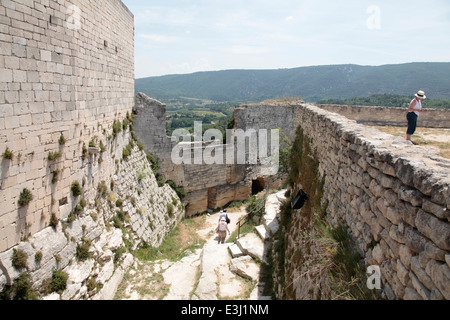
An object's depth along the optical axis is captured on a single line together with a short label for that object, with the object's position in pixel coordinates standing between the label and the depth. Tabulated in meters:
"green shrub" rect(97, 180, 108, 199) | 8.71
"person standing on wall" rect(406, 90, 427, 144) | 6.67
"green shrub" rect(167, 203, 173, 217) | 13.44
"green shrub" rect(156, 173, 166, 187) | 13.85
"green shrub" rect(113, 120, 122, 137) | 10.09
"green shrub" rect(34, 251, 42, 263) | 5.86
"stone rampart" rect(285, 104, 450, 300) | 2.13
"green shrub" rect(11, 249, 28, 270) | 5.42
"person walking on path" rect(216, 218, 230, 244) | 11.43
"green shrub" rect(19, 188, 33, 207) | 5.64
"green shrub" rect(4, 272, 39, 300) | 5.29
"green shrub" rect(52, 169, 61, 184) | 6.55
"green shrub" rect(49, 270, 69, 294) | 6.18
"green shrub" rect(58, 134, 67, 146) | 6.68
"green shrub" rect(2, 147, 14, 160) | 5.26
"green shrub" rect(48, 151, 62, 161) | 6.36
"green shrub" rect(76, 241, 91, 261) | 7.15
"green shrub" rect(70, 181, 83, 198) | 7.30
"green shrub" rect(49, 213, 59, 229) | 6.54
